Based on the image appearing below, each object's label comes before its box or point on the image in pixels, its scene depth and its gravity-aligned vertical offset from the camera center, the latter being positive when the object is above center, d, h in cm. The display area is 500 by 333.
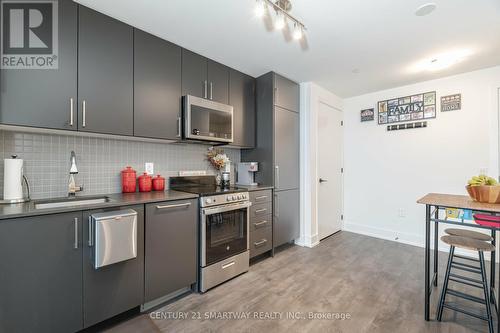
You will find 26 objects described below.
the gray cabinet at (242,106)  278 +79
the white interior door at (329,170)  351 -5
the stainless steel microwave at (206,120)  225 +52
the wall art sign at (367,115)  374 +90
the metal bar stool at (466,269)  150 -71
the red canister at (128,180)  216 -12
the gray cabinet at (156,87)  198 +76
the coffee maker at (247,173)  299 -8
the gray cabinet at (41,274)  123 -63
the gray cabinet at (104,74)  169 +76
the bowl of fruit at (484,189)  160 -17
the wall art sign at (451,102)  299 +88
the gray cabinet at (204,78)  231 +100
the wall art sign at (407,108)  322 +90
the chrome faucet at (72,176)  186 -7
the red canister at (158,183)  236 -17
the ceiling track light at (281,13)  157 +120
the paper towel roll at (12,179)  154 -8
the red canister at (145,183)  224 -16
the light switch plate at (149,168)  237 -1
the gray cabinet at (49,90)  143 +54
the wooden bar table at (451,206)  145 -28
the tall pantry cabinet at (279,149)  291 +25
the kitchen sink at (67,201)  164 -27
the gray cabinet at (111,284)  147 -83
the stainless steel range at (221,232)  208 -66
